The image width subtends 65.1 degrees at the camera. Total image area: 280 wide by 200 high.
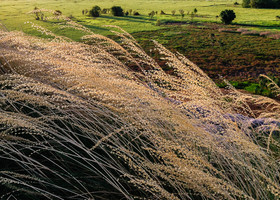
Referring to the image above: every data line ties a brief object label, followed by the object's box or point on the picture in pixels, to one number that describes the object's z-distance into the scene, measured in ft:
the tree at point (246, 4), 116.16
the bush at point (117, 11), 84.23
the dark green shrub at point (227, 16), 68.64
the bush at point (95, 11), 77.08
